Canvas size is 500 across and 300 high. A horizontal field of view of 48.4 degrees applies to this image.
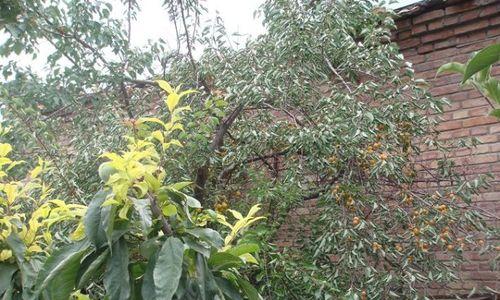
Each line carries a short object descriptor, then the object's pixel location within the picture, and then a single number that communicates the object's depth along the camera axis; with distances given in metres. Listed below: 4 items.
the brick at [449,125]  4.86
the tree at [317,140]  3.70
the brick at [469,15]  4.82
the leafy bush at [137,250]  1.77
